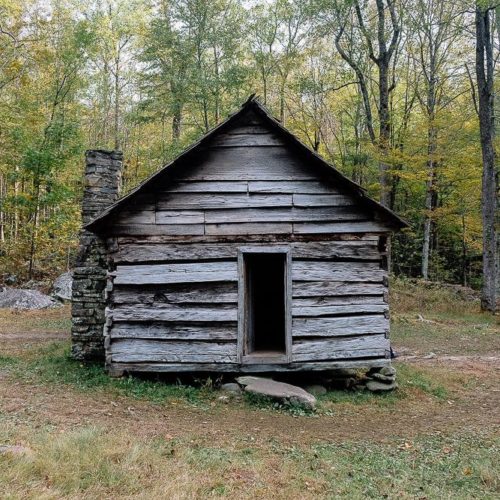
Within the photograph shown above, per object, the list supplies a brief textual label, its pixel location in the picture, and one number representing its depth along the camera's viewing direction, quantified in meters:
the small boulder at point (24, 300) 18.38
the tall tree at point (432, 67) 23.17
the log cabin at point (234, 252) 9.05
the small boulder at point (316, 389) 9.13
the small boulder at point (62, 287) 19.88
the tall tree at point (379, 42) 22.33
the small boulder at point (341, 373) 9.62
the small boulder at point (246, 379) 8.84
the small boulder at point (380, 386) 9.20
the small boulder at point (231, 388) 8.77
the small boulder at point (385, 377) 9.25
